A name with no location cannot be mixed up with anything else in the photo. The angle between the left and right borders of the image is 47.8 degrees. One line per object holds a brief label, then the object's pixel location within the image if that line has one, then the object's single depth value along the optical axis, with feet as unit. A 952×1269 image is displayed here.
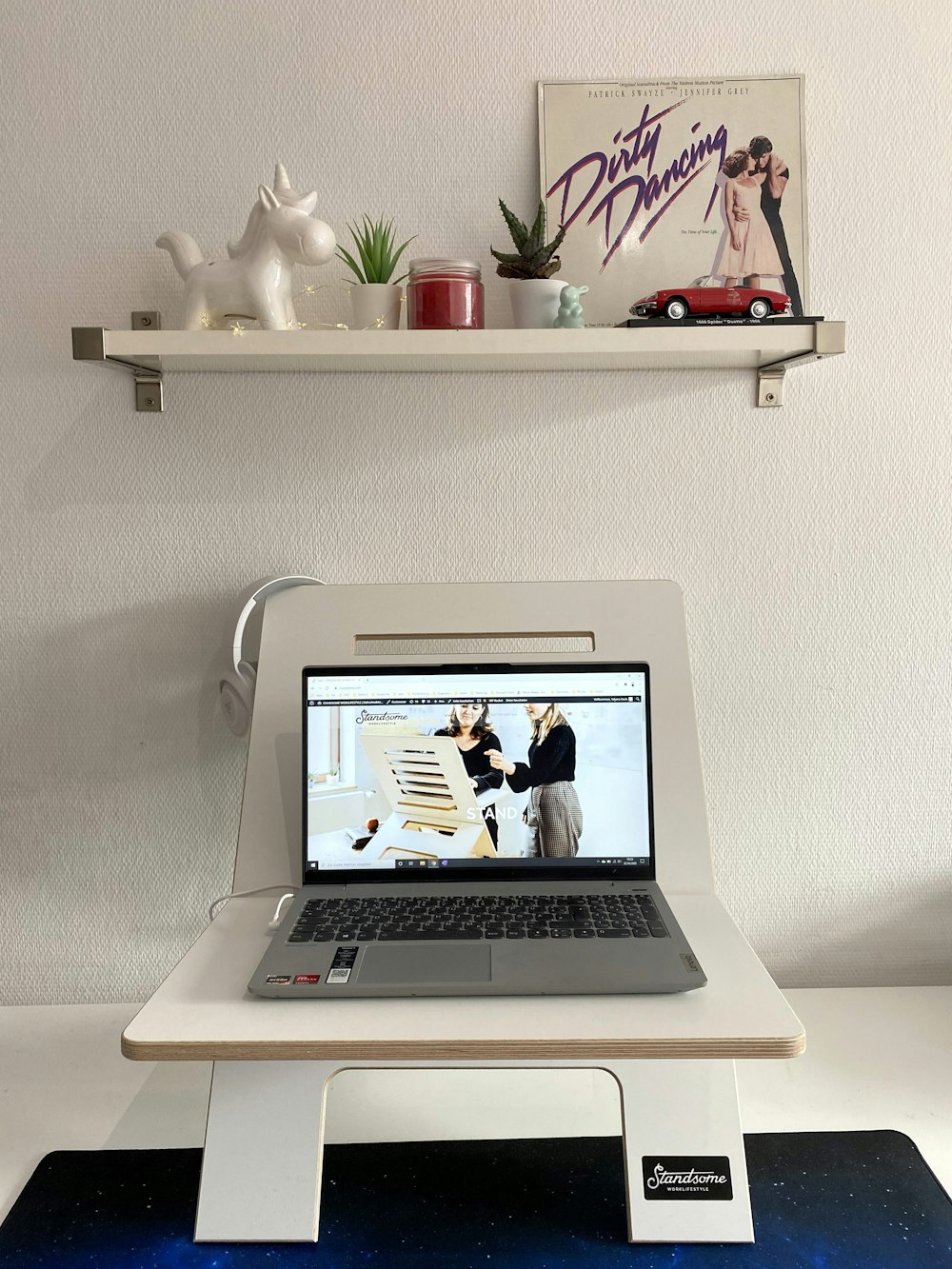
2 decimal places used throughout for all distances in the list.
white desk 3.79
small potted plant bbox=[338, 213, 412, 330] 4.18
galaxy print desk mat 3.17
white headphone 4.35
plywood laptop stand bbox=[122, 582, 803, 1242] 2.86
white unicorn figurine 4.00
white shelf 3.90
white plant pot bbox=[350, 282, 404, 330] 4.18
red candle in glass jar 4.04
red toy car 4.03
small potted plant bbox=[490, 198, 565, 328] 4.11
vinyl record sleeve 4.44
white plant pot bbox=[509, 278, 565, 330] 4.11
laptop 3.79
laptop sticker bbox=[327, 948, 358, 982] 3.12
